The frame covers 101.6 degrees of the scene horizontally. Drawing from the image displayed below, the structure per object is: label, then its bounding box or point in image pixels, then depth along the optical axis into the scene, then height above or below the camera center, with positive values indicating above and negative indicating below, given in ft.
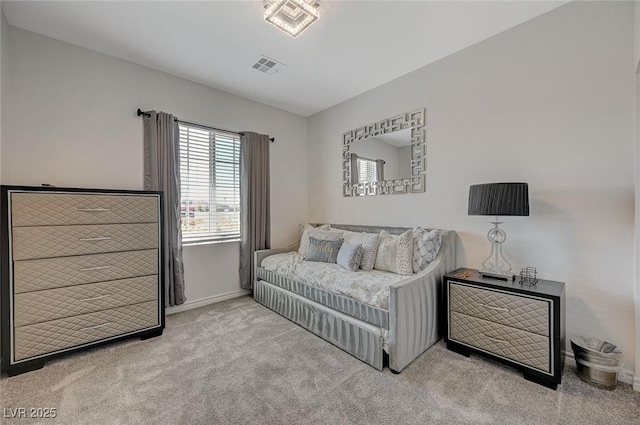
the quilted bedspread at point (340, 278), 6.86 -2.06
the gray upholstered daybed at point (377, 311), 6.27 -2.86
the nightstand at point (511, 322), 5.60 -2.71
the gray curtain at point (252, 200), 11.55 +0.57
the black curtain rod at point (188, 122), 9.03 +3.55
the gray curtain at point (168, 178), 9.16 +1.28
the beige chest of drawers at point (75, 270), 6.07 -1.45
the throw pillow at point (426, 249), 7.91 -1.22
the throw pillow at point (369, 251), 8.89 -1.40
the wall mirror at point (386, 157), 9.47 +2.16
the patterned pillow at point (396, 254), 8.16 -1.45
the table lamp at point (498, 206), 6.20 +0.07
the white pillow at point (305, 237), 11.16 -1.11
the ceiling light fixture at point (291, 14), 6.18 +4.90
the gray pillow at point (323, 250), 9.76 -1.50
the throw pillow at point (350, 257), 8.77 -1.60
